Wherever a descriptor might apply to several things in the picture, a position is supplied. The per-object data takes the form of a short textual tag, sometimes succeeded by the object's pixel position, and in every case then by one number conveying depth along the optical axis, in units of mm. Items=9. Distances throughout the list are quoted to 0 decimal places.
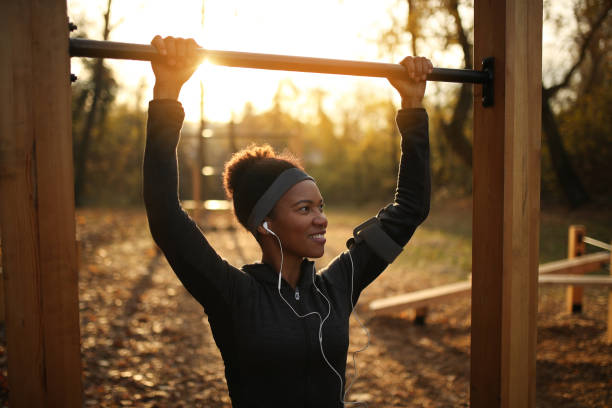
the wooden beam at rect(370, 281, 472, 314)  4832
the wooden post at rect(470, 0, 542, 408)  1558
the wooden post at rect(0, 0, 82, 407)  1188
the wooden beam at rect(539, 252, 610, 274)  5344
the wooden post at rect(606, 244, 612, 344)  4520
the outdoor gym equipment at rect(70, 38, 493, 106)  1309
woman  1362
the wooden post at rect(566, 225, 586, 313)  5535
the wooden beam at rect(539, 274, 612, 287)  4242
